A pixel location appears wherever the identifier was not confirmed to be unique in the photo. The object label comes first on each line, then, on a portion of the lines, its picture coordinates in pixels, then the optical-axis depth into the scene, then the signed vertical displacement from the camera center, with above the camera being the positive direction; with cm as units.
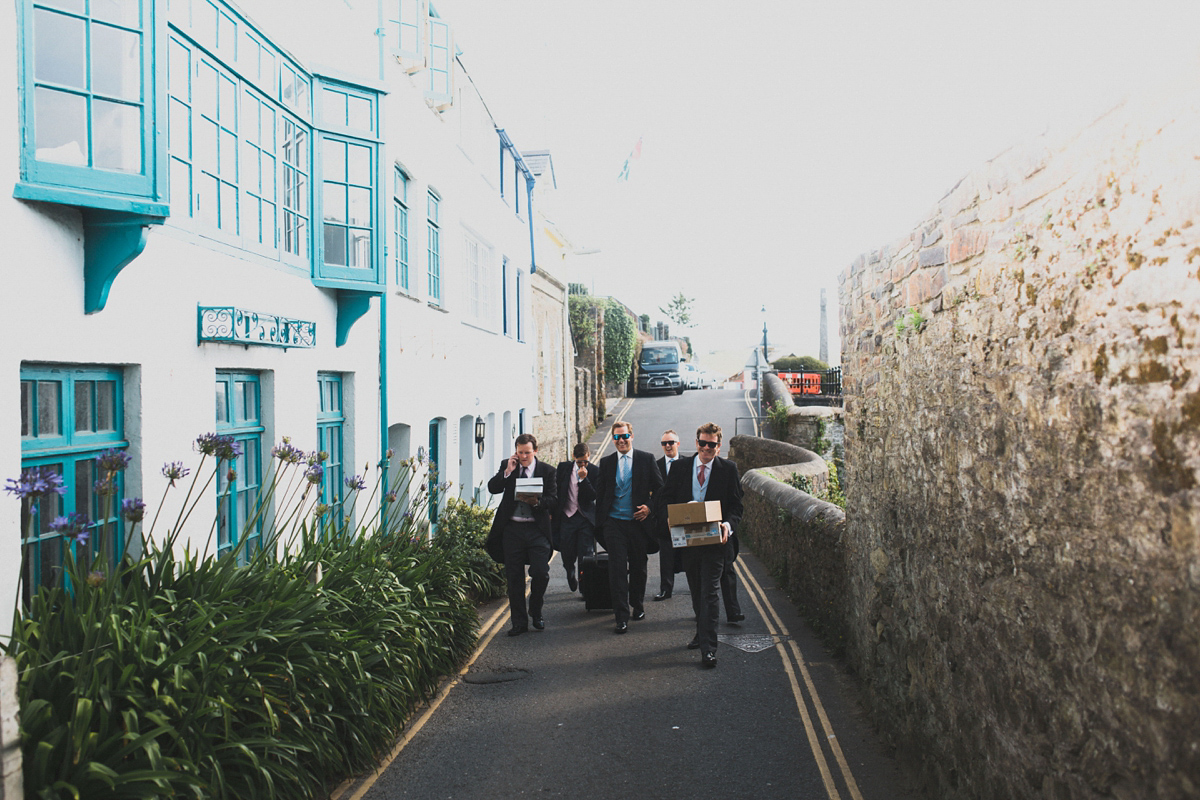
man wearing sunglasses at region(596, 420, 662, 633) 869 -121
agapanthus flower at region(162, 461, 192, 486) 473 -37
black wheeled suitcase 958 -195
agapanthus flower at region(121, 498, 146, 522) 440 -53
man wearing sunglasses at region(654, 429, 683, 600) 865 -148
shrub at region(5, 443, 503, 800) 359 -134
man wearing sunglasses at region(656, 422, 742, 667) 747 -91
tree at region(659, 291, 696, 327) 9594 +939
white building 506 +127
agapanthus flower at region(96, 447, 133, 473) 427 -28
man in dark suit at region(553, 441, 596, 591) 1014 -132
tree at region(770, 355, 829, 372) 4619 +193
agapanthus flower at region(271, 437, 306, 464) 594 -35
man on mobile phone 855 -129
